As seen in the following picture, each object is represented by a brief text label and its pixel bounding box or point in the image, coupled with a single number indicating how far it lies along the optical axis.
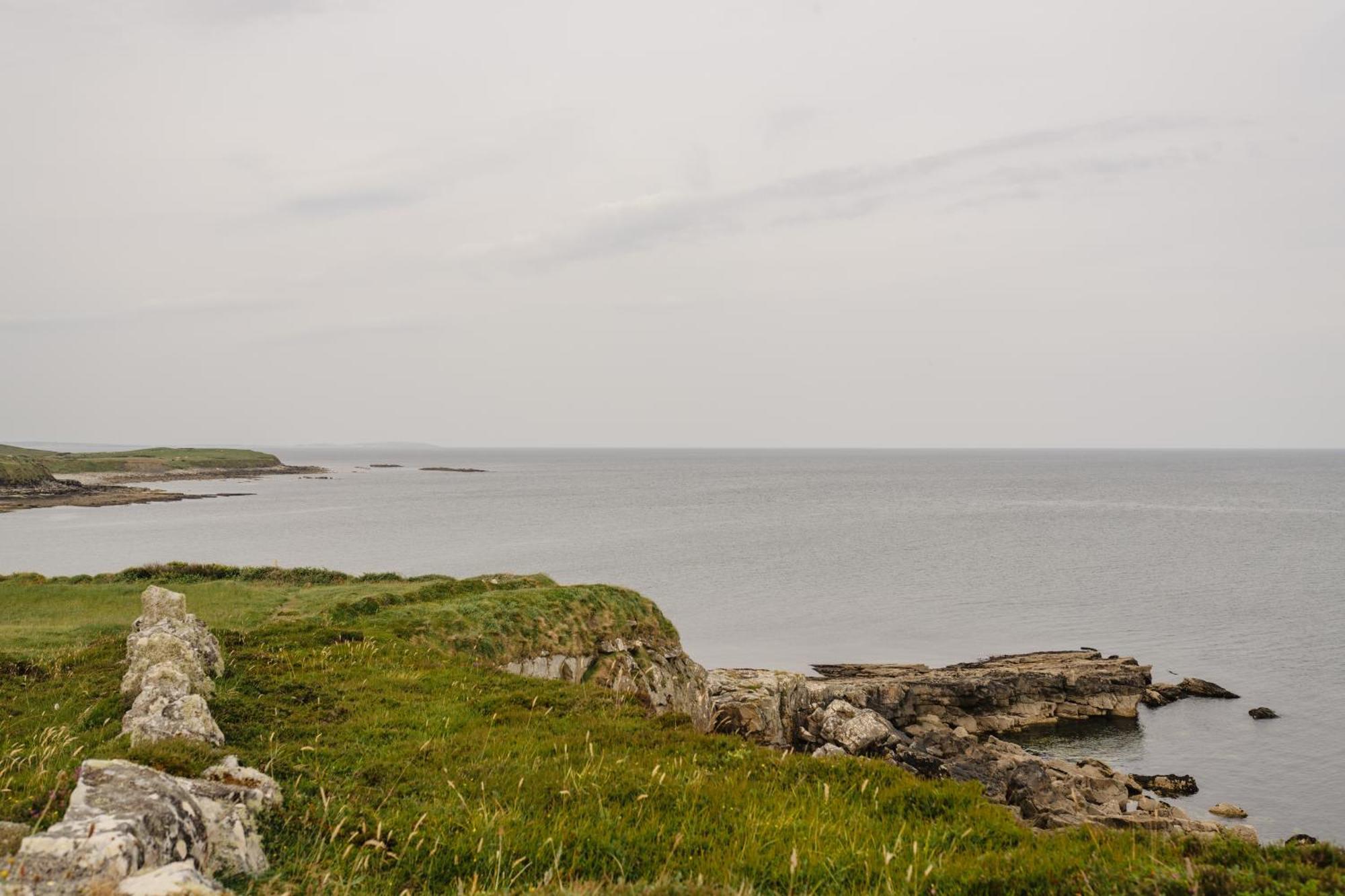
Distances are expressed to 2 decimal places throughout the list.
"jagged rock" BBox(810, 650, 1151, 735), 41.91
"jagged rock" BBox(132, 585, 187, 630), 18.67
